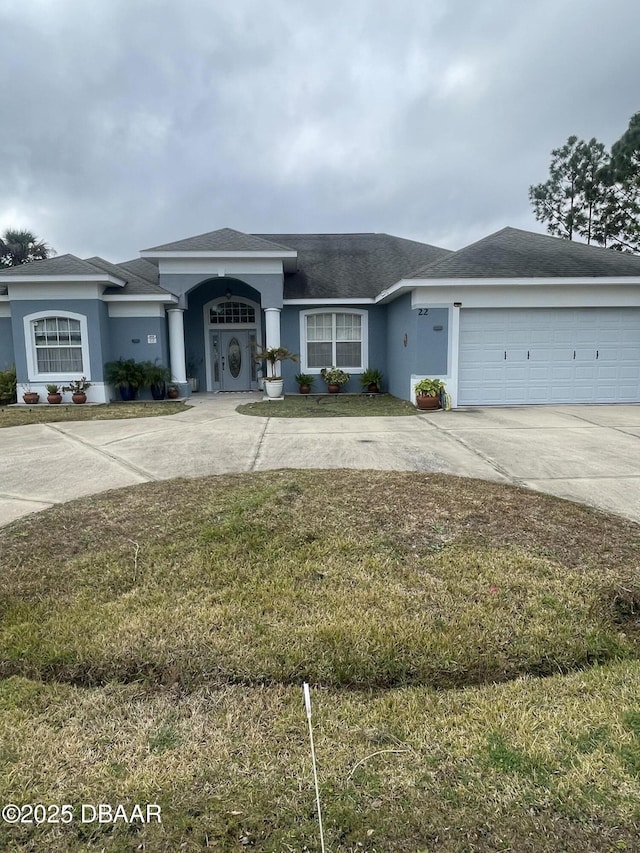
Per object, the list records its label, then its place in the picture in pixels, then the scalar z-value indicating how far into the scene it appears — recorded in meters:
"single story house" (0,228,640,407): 11.85
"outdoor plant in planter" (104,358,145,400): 13.63
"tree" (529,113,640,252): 25.75
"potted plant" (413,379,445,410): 11.55
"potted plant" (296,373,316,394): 15.13
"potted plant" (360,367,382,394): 15.13
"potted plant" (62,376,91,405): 13.33
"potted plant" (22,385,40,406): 13.36
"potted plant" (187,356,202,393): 16.03
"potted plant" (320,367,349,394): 14.88
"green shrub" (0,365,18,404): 13.79
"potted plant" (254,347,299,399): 13.38
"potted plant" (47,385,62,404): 13.34
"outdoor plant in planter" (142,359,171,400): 13.75
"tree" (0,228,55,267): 24.25
